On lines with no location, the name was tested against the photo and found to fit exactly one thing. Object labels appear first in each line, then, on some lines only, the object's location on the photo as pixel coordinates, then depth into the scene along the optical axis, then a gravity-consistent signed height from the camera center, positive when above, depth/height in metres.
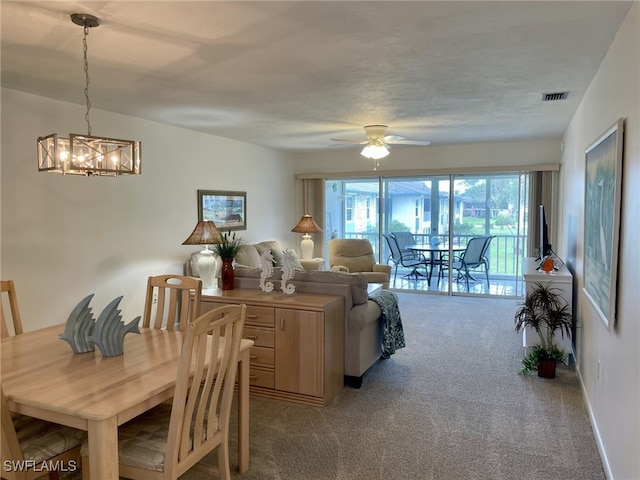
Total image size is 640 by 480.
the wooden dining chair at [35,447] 1.80 -0.98
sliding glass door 7.27 -0.11
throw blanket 4.07 -0.96
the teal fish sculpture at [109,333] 2.30 -0.58
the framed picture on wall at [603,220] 2.33 -0.02
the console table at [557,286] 4.08 -0.61
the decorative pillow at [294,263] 3.76 -0.38
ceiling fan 5.29 +0.88
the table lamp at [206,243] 4.72 -0.27
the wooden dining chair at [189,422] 1.89 -0.95
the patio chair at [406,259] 7.77 -0.70
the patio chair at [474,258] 7.32 -0.65
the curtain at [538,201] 6.78 +0.24
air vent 3.93 +1.05
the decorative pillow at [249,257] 6.02 -0.53
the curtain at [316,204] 8.23 +0.24
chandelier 2.33 +0.34
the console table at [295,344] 3.37 -0.95
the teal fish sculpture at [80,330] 2.33 -0.57
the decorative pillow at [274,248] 6.71 -0.46
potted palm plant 3.90 -0.91
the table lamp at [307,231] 7.33 -0.22
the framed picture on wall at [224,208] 5.98 +0.12
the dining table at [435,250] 7.56 -0.53
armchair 7.01 -0.62
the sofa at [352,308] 3.68 -0.74
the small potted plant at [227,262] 3.97 -0.38
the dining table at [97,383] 1.74 -0.70
